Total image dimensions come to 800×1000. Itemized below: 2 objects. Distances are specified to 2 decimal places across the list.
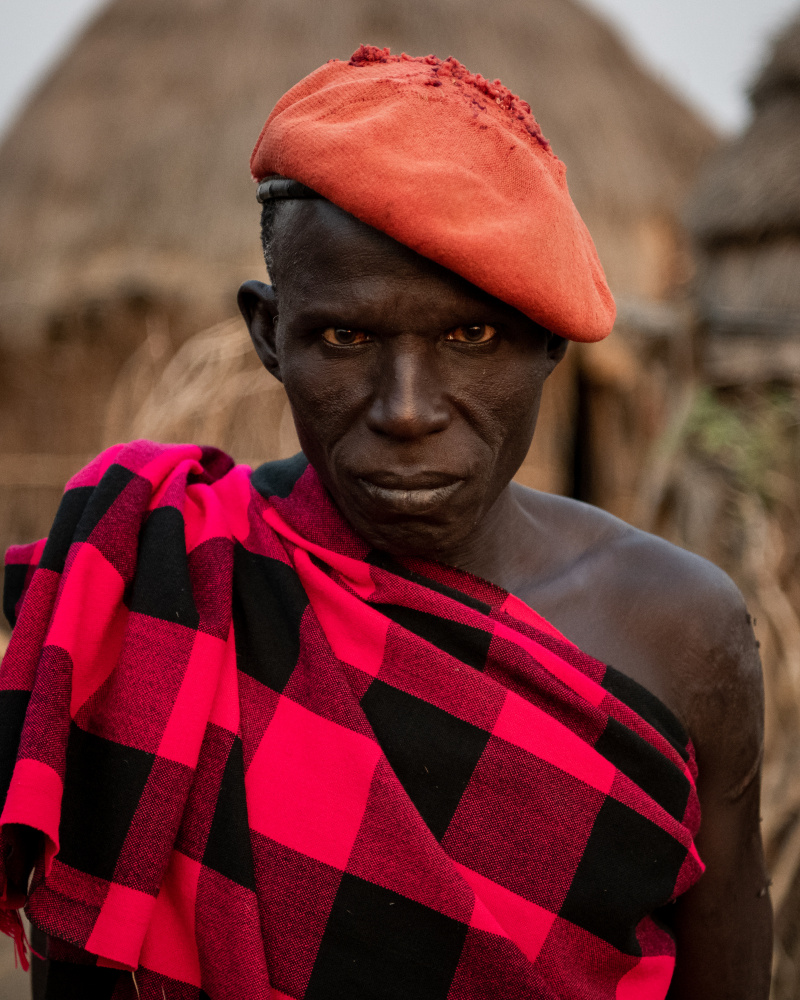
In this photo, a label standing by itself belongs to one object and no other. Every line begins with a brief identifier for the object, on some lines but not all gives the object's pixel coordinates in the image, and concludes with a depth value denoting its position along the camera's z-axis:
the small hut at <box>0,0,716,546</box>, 7.07
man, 1.17
